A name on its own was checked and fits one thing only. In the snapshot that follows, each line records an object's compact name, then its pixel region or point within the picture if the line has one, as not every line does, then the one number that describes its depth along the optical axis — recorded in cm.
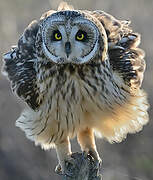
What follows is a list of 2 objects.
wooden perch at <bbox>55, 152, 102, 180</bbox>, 1060
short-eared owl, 1109
